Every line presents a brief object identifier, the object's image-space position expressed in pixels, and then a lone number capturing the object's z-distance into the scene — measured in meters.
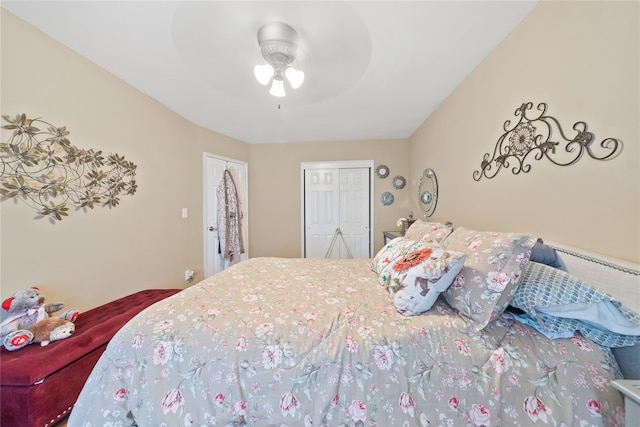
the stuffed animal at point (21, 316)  1.16
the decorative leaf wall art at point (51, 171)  1.27
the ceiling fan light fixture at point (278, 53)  1.32
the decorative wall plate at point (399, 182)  3.53
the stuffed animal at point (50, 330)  1.23
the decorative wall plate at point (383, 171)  3.55
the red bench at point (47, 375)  1.02
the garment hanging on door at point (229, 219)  3.16
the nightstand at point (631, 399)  0.59
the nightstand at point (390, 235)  2.80
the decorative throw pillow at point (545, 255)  1.02
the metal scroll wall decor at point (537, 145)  0.97
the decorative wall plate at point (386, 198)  3.56
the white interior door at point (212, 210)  3.03
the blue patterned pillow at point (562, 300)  0.77
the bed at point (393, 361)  0.77
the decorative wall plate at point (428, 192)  2.53
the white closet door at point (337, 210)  3.64
